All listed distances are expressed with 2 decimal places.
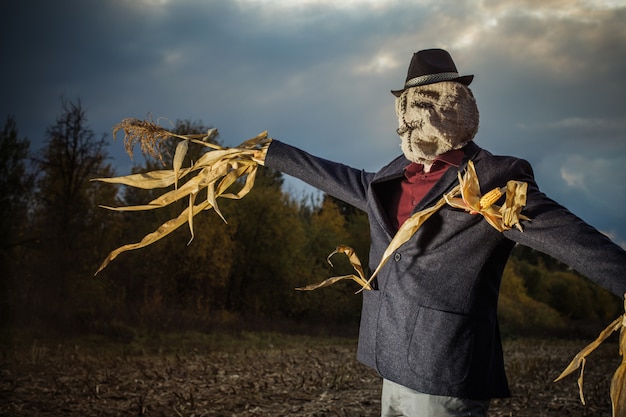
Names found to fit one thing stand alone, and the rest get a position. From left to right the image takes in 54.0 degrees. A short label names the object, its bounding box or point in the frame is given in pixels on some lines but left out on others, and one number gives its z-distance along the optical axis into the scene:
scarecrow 2.27
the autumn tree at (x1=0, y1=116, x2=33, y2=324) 14.40
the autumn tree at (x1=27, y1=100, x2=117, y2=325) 14.64
